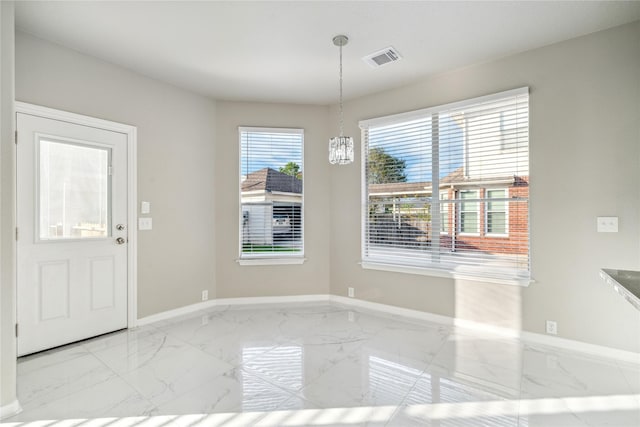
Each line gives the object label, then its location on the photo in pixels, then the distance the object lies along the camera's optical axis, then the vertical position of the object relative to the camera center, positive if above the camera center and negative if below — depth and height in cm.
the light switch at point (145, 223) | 353 -10
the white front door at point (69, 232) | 273 -16
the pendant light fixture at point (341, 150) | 267 +53
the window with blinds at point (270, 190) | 437 +33
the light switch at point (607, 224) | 266 -9
